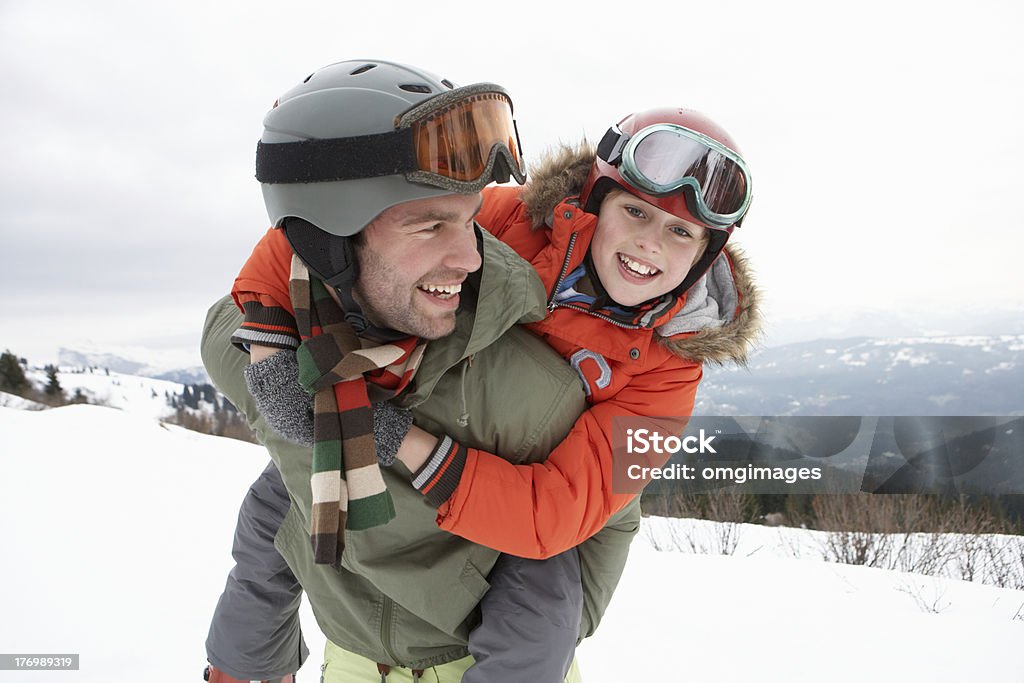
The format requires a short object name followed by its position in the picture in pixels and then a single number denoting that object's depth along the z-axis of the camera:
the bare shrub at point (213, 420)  34.88
